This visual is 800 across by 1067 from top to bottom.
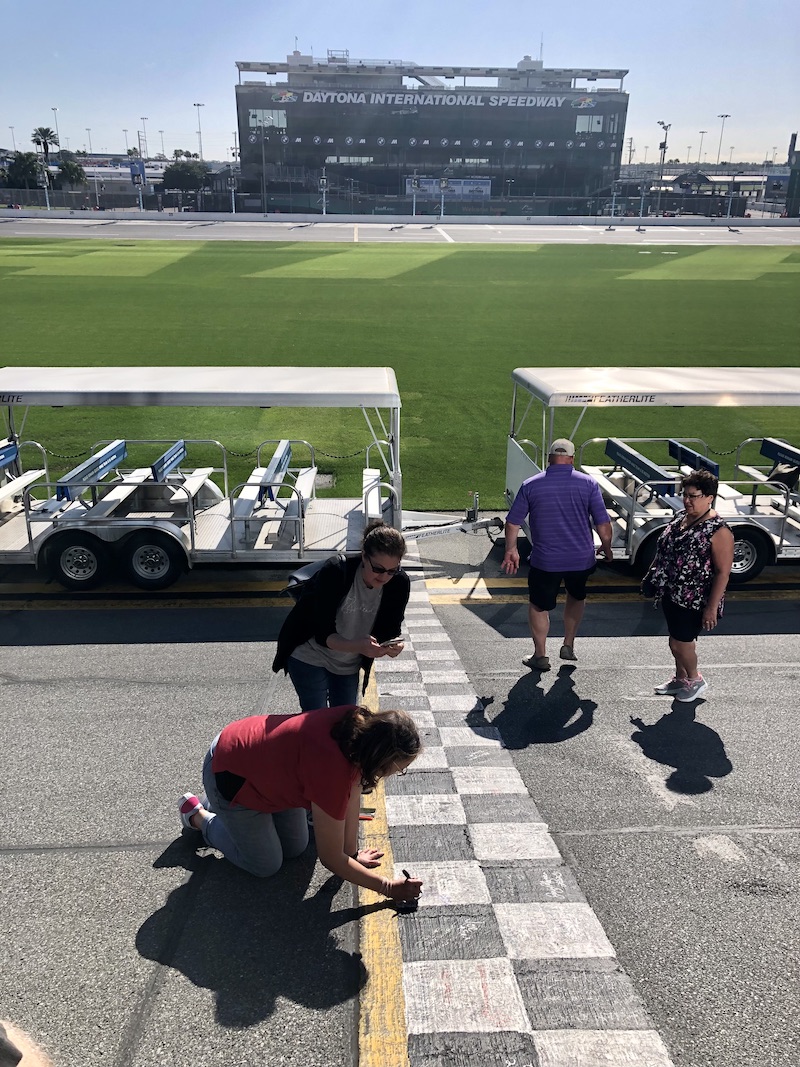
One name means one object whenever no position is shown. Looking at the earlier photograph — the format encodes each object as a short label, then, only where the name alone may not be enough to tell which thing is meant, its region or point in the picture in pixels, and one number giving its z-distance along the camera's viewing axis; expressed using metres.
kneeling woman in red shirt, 3.25
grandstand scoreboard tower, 126.38
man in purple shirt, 6.38
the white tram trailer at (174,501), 8.12
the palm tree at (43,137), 110.44
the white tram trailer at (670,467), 8.47
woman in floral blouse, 5.75
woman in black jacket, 4.28
